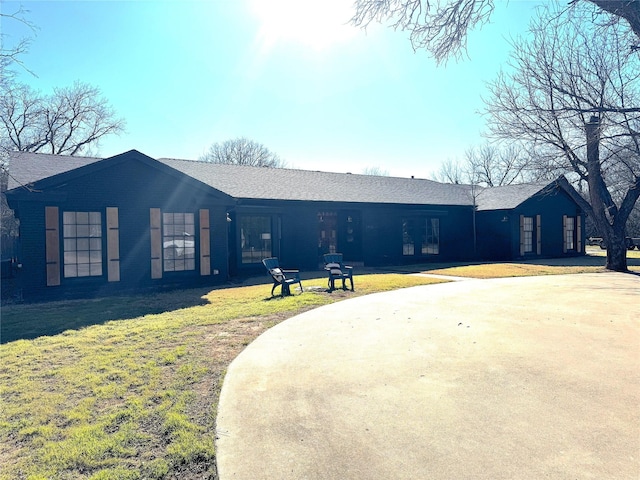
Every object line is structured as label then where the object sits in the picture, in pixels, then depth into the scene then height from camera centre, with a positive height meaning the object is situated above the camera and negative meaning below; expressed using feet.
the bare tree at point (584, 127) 41.96 +13.97
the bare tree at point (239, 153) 142.28 +32.71
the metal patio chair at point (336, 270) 34.81 -2.28
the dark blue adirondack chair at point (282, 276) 31.86 -2.58
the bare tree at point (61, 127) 92.99 +30.41
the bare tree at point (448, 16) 21.72 +12.42
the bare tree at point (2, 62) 18.60 +10.76
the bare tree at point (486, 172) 143.54 +27.00
